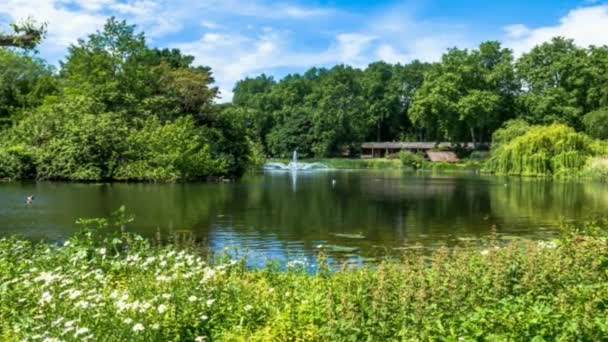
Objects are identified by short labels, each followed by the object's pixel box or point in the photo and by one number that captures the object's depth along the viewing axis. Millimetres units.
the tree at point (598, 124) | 64875
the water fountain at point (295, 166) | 79225
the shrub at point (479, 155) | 82250
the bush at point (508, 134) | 64438
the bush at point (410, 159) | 82206
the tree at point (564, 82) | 78812
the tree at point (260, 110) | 106750
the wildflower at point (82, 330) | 4742
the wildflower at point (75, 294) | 5658
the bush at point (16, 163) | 44406
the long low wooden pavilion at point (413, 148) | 88188
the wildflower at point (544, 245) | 8531
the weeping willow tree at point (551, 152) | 52656
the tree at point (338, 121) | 96125
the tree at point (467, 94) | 84375
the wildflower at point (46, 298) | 5883
